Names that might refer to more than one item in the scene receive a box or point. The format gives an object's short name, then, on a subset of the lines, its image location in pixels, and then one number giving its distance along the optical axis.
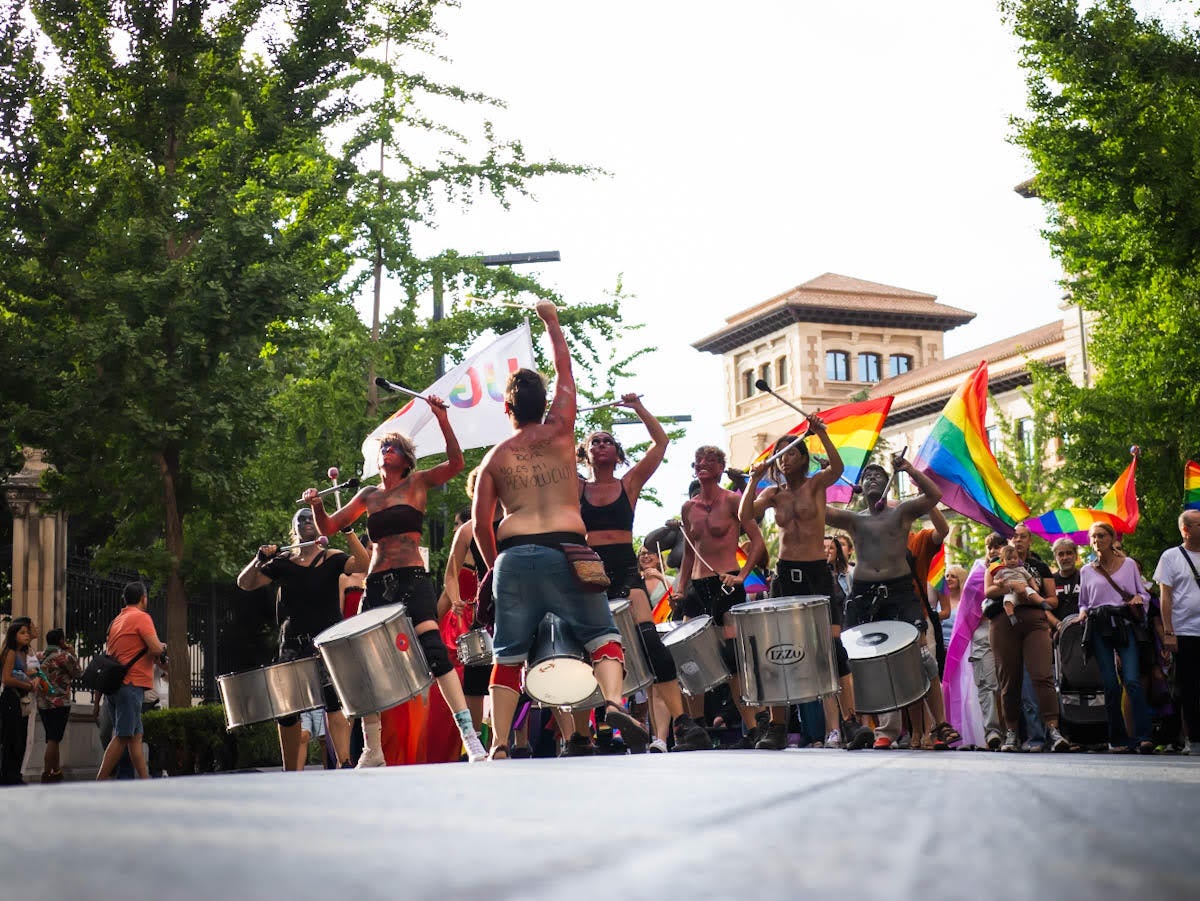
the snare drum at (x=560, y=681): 7.91
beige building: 88.81
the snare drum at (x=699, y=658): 11.88
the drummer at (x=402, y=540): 9.97
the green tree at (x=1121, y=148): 21.34
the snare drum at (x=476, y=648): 11.39
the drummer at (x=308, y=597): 11.57
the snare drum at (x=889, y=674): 11.23
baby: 12.37
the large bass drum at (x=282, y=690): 11.44
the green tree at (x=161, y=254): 17.86
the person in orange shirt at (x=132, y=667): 14.79
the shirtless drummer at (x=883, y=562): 12.15
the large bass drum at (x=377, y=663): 9.61
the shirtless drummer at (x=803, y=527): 11.80
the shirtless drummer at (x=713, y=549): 12.52
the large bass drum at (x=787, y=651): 10.80
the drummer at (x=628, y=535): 10.75
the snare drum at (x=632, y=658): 10.58
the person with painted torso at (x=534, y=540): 8.18
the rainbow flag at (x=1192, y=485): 20.28
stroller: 13.18
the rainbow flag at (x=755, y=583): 16.68
